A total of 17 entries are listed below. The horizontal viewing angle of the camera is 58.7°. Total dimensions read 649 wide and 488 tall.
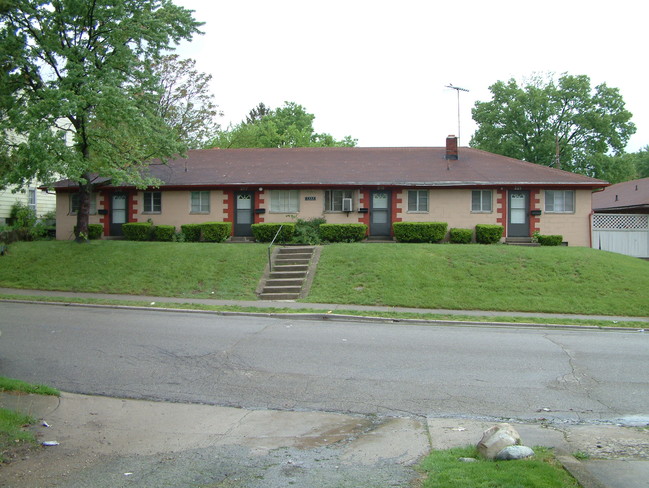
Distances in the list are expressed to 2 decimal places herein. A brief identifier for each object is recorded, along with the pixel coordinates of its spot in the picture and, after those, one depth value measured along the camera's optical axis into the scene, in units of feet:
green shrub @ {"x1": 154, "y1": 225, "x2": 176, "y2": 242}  86.79
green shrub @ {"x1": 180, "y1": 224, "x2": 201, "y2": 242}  86.63
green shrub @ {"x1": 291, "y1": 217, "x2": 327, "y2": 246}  82.43
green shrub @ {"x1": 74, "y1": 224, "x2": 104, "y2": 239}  89.86
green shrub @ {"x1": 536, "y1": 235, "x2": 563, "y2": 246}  84.84
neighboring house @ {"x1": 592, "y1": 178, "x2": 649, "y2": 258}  90.63
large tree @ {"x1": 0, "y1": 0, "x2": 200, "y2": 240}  66.39
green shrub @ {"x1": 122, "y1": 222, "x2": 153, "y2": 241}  87.35
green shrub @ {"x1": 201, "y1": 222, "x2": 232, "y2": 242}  85.25
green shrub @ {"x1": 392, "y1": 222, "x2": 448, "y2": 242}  84.02
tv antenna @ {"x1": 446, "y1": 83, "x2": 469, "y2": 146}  104.73
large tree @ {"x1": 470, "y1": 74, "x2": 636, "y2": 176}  153.28
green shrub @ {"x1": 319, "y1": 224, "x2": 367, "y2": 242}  82.99
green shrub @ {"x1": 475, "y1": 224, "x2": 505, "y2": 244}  84.23
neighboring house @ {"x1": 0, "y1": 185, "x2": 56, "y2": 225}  105.91
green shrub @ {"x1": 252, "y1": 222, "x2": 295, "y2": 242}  84.58
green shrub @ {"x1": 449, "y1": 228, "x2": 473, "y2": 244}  84.38
